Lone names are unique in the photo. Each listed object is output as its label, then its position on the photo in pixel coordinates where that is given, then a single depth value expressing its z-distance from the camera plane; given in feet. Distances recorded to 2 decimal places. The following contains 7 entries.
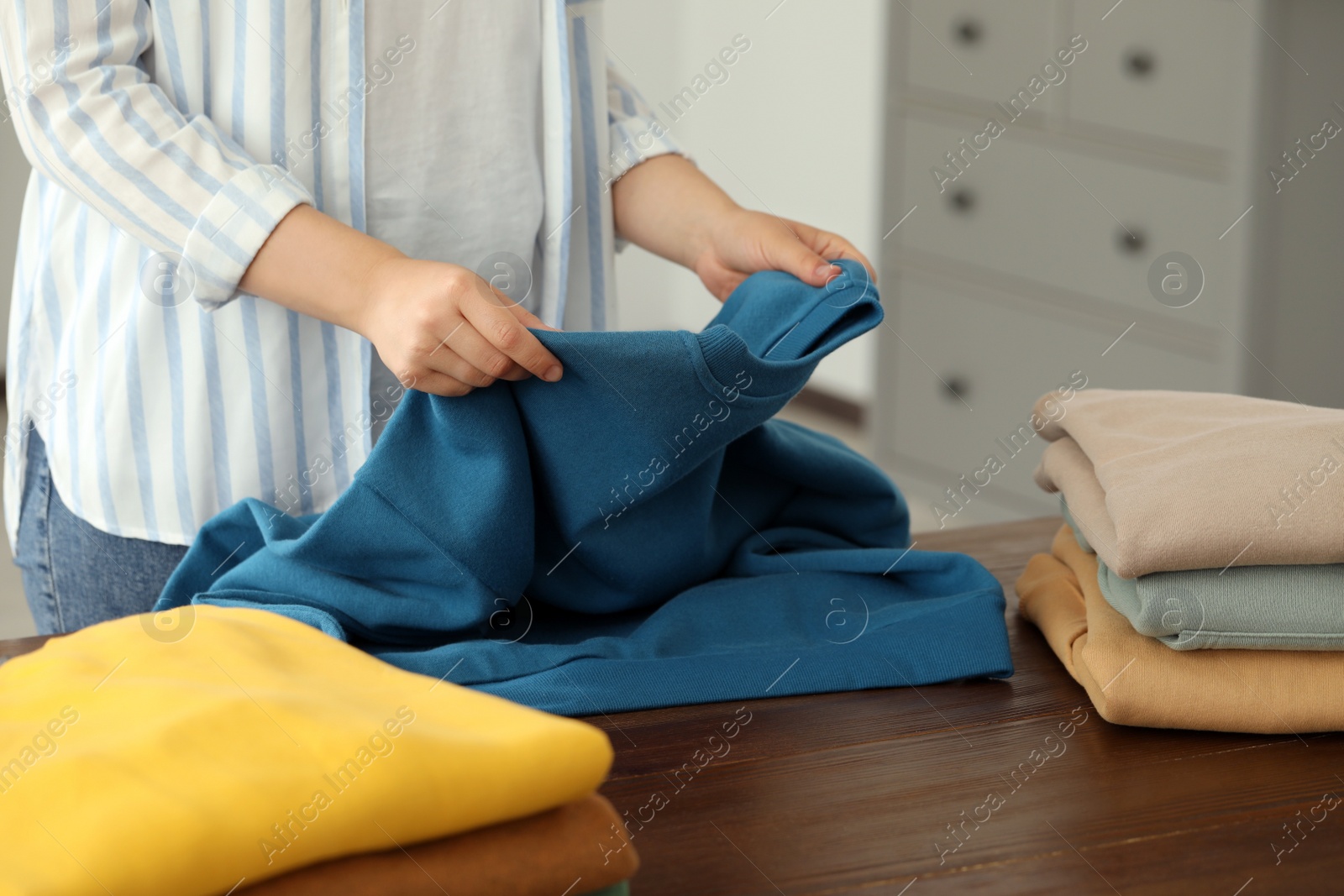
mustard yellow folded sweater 6.36
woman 8.20
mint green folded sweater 7.63
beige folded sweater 7.60
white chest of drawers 17.93
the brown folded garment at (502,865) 6.45
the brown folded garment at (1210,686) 7.60
